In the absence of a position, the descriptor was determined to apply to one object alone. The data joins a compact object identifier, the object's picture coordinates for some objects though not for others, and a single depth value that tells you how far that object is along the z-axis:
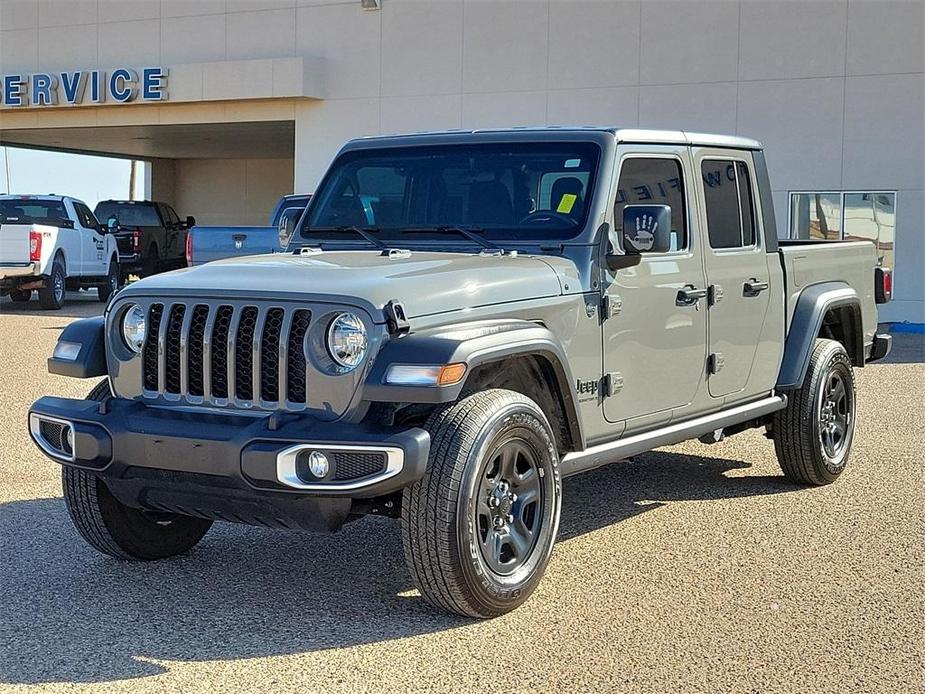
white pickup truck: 20.33
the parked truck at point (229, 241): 14.30
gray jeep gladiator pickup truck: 4.70
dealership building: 20.34
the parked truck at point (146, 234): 27.52
